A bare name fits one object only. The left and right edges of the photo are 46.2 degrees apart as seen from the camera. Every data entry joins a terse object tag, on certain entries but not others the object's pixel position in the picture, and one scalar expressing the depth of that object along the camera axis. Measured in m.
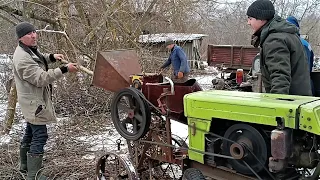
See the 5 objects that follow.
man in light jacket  3.94
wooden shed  10.32
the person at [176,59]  8.47
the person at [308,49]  4.48
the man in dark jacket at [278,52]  2.80
